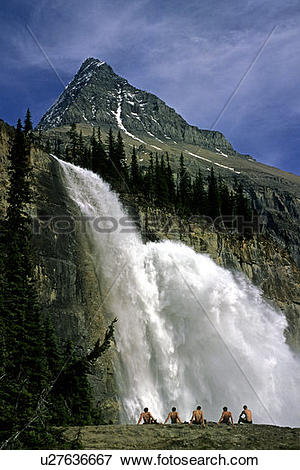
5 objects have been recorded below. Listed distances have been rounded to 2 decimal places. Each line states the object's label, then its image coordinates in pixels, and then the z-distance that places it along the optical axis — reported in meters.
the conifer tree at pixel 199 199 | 57.39
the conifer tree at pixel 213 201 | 58.56
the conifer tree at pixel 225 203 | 60.78
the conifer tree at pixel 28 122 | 50.79
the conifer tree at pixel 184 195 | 52.14
